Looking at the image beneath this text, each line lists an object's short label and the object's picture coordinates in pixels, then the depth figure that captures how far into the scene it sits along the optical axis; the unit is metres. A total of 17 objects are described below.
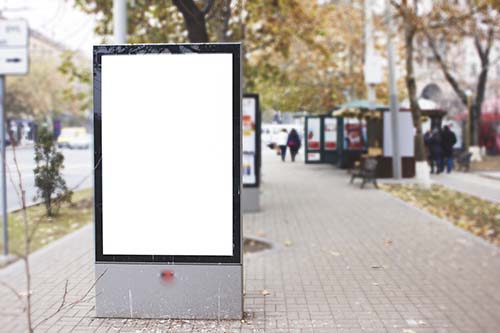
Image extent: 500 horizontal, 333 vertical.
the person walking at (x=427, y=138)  21.05
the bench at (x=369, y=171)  17.70
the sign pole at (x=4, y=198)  7.26
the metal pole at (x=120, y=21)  7.76
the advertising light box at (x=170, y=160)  4.90
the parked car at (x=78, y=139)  15.41
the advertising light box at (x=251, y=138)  11.95
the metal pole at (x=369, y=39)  20.47
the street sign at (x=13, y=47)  7.78
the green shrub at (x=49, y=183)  4.29
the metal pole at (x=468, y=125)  29.38
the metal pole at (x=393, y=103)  19.91
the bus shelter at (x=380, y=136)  18.39
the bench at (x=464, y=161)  24.03
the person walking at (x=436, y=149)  21.21
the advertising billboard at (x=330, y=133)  11.48
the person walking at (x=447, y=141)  21.43
